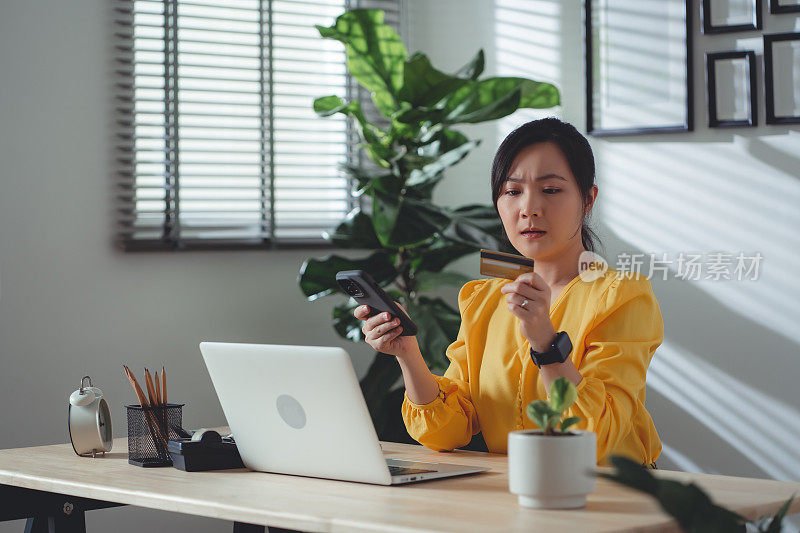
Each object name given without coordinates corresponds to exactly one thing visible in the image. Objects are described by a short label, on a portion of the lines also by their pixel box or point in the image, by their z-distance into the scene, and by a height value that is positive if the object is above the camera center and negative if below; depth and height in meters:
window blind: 3.11 +0.43
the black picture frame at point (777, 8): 2.78 +0.57
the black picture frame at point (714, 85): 2.82 +0.44
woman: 2.18 -0.03
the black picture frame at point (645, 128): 2.91 +0.44
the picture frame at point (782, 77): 2.78 +0.44
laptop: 1.96 -0.11
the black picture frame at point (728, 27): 2.81 +0.56
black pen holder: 2.20 -0.16
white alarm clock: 2.25 -0.15
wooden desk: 1.80 -0.18
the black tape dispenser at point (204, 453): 2.11 -0.17
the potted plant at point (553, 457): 1.82 -0.13
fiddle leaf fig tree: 3.02 +0.26
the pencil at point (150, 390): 2.23 -0.10
